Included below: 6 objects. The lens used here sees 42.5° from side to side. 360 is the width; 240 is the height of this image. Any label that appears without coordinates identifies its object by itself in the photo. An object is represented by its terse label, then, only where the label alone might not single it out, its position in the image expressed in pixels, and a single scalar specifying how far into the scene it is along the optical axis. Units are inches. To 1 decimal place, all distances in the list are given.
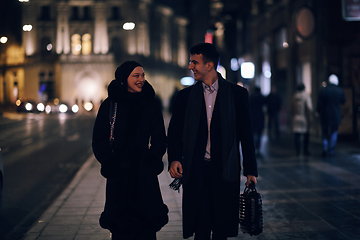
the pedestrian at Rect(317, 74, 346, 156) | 457.4
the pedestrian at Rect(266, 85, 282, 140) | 703.7
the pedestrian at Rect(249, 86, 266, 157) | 504.9
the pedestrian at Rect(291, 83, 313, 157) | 461.7
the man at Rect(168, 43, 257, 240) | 140.6
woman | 145.9
